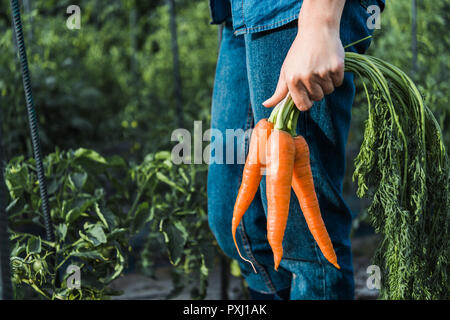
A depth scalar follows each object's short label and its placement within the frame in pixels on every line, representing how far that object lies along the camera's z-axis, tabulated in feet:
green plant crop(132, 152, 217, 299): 5.06
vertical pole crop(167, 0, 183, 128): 7.06
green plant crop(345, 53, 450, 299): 3.57
